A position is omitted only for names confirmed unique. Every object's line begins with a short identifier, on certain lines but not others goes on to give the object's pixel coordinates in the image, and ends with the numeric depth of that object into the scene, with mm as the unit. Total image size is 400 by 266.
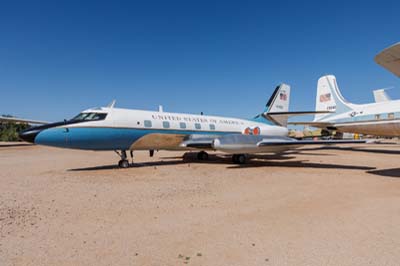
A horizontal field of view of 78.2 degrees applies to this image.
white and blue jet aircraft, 9992
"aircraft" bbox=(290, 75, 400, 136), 19266
